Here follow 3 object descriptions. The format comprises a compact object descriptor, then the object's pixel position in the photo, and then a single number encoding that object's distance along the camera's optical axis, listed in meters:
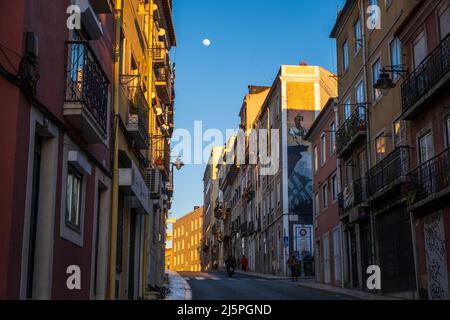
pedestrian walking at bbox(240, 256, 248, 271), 56.16
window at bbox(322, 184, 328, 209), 34.14
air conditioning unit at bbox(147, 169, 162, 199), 22.06
